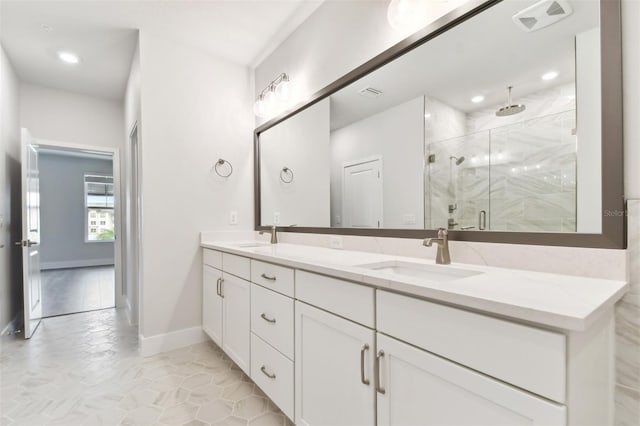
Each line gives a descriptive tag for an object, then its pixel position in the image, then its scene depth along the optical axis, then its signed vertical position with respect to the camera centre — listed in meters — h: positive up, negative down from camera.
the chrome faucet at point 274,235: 2.52 -0.19
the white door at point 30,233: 2.68 -0.18
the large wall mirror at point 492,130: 0.96 +0.35
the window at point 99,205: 6.88 +0.22
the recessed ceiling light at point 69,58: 2.79 +1.51
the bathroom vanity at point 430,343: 0.63 -0.38
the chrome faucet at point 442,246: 1.25 -0.15
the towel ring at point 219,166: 2.71 +0.44
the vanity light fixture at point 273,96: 2.44 +1.00
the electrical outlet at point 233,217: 2.79 -0.04
